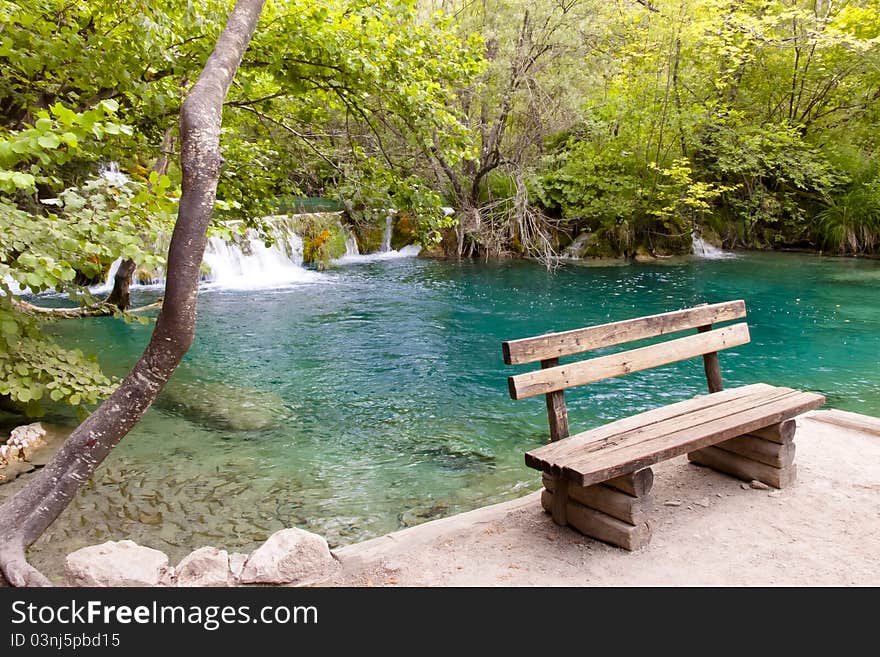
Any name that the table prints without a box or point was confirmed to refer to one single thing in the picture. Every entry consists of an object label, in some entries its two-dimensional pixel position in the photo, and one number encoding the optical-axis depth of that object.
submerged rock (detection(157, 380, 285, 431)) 7.53
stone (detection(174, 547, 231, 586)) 3.36
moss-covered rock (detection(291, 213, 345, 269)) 19.16
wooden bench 3.66
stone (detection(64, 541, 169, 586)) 3.28
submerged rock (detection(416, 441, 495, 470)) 6.46
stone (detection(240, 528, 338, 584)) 3.41
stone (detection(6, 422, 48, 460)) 6.28
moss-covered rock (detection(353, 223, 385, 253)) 21.09
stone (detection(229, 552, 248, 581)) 3.43
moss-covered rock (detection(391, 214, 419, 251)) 21.86
